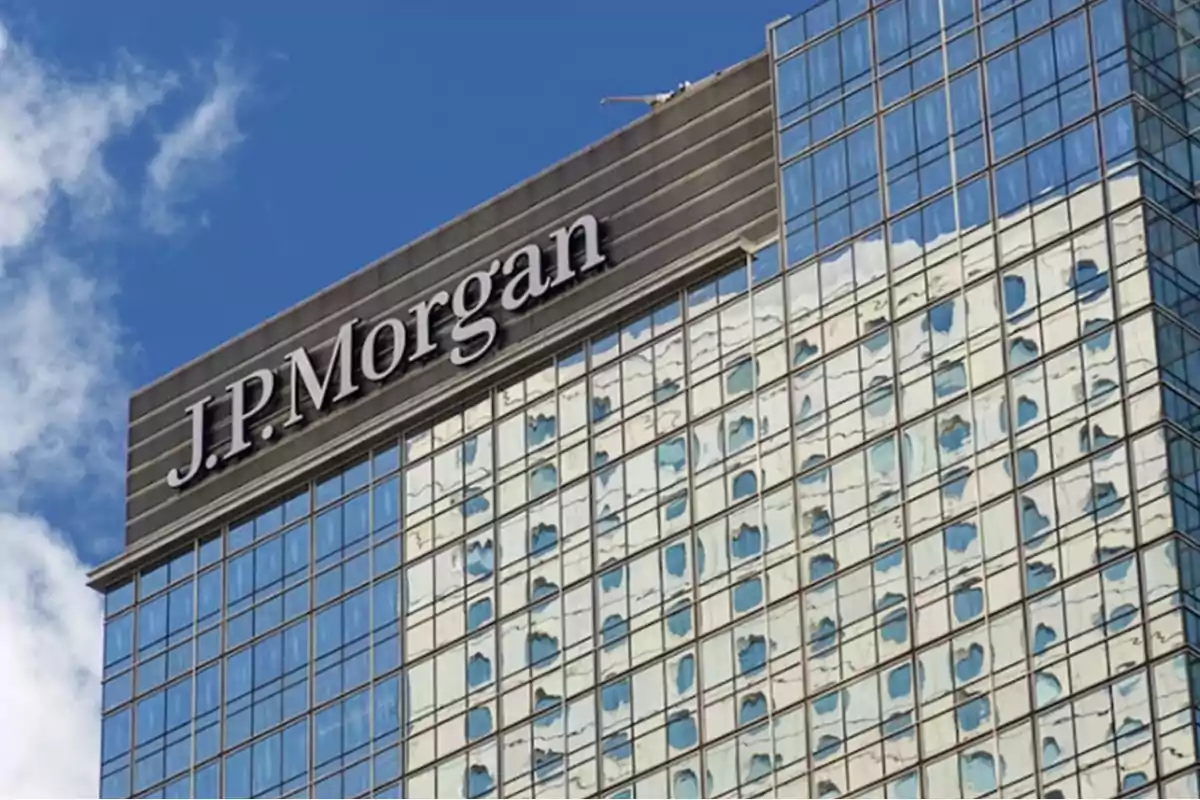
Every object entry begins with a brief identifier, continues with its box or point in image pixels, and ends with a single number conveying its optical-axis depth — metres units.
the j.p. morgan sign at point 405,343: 159.00
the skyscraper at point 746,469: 141.25
